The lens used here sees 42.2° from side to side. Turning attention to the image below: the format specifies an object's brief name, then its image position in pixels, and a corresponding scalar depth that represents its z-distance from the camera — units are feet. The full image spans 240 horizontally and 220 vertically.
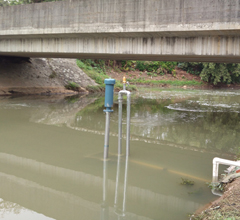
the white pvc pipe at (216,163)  17.58
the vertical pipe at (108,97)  19.96
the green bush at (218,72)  144.21
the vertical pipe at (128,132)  21.66
